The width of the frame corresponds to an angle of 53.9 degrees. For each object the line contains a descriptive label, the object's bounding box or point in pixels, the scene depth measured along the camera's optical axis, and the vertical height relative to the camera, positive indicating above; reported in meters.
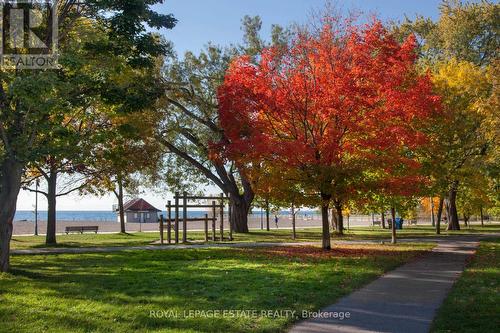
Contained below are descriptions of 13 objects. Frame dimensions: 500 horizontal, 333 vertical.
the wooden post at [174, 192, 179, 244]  23.59 -0.31
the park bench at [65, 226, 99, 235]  38.61 -1.11
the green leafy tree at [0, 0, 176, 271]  11.70 +3.30
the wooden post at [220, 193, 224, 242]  25.97 -0.26
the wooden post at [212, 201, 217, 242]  25.87 -0.38
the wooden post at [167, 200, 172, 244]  23.54 -0.33
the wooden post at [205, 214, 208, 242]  25.23 -0.93
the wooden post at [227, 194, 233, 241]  26.60 -1.06
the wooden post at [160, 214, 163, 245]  23.59 -0.76
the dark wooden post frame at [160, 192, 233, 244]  23.76 -0.07
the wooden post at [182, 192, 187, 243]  23.84 -0.01
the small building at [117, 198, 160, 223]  68.19 +0.34
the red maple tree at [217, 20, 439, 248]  16.59 +3.53
